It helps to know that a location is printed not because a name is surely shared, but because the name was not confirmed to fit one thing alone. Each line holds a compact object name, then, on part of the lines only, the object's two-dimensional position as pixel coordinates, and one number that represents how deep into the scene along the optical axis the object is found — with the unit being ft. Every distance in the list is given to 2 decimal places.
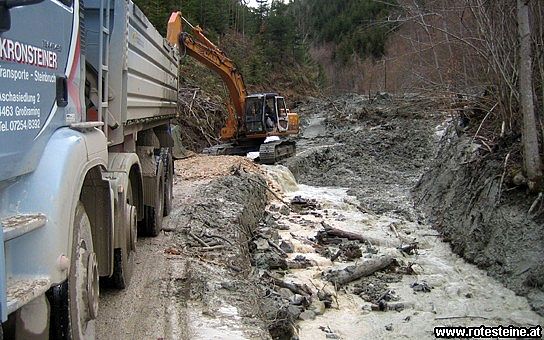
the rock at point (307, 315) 23.40
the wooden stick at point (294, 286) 25.94
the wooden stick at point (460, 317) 24.04
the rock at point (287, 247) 33.30
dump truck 9.63
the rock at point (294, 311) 22.77
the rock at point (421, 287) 27.72
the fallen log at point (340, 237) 37.13
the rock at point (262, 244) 32.60
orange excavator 60.87
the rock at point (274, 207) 46.21
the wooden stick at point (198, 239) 25.40
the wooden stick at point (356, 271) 28.80
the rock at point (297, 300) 24.39
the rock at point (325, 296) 25.45
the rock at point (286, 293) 24.86
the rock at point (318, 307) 24.51
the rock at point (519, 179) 30.19
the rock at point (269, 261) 29.37
